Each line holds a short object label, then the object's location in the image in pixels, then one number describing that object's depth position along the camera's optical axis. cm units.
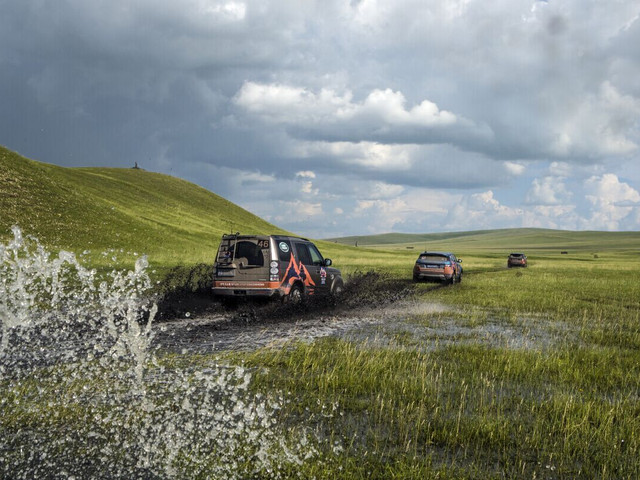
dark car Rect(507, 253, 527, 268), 5595
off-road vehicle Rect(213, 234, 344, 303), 1378
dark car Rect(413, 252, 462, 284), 2742
